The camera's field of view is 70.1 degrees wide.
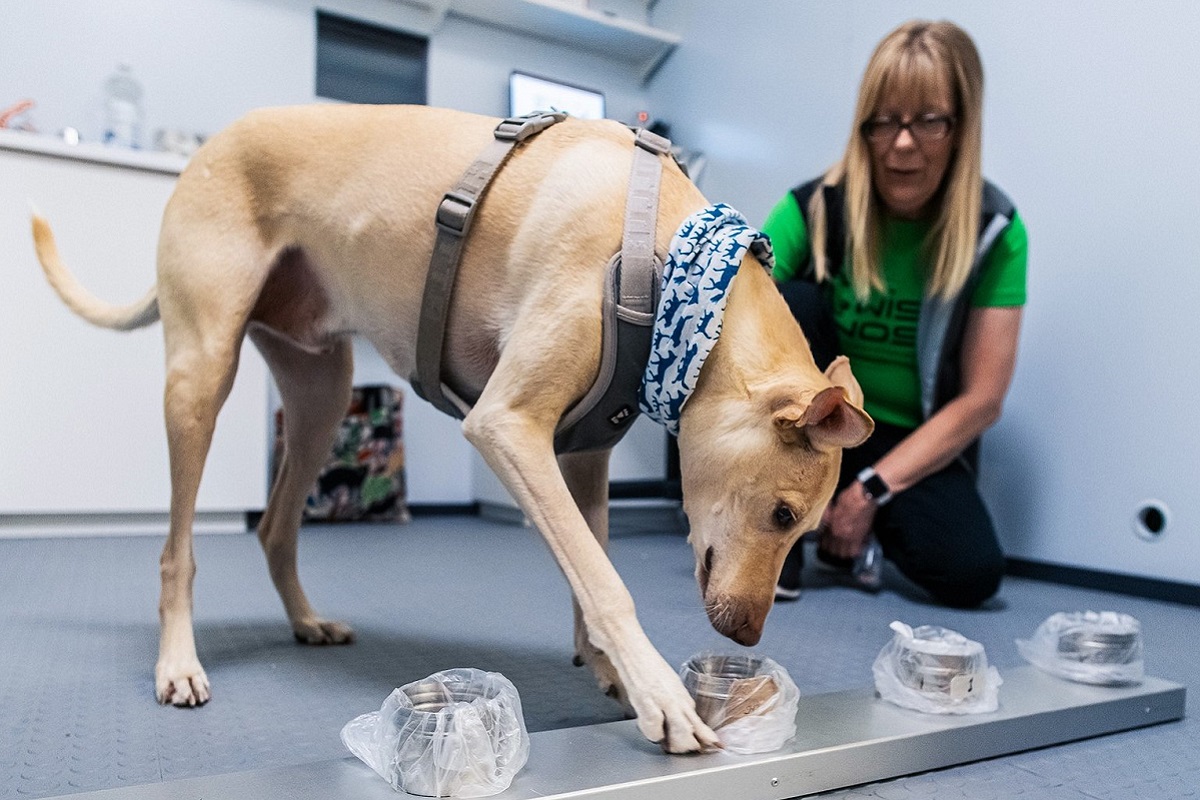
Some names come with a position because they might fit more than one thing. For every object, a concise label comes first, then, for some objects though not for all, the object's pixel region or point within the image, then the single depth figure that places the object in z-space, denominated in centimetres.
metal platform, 78
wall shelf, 360
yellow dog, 92
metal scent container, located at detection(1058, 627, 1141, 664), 117
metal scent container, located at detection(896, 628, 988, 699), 104
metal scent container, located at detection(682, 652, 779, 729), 90
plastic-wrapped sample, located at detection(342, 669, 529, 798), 77
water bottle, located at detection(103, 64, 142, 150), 287
